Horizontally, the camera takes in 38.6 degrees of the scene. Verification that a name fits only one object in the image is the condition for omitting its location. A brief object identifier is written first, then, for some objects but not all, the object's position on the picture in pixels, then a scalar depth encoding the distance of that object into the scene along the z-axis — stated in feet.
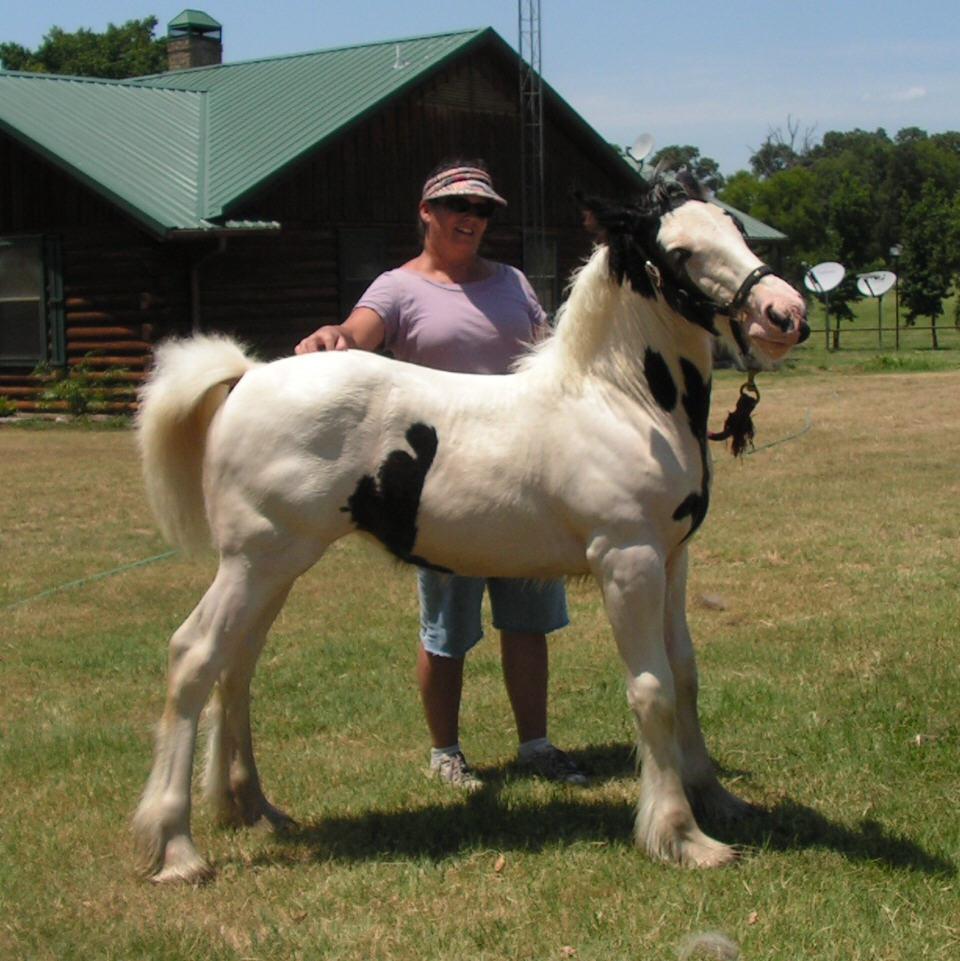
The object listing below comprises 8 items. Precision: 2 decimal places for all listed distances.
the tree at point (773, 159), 346.13
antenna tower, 73.31
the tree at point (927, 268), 124.06
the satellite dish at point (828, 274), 100.01
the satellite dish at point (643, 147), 38.14
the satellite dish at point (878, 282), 116.57
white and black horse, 13.24
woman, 15.52
